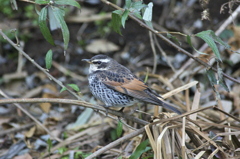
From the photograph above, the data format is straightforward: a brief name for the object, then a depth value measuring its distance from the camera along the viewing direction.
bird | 7.92
